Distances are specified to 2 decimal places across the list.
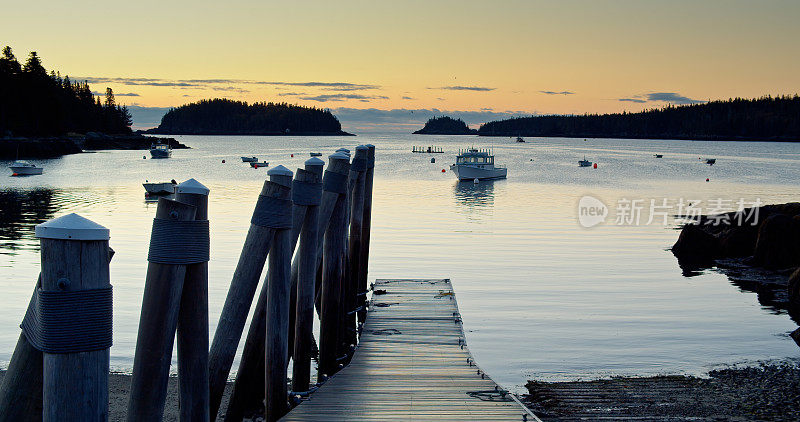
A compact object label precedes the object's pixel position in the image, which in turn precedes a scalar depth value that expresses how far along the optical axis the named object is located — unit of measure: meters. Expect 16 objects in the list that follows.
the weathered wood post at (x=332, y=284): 10.12
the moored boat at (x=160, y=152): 119.94
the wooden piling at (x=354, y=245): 12.53
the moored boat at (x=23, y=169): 68.94
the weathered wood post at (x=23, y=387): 3.58
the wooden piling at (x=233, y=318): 5.98
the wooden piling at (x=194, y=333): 4.62
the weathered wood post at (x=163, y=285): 4.34
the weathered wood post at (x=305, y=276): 7.96
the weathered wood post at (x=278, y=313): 6.39
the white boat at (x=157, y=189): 48.50
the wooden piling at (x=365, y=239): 14.07
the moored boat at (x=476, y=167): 72.69
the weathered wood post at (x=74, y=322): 3.18
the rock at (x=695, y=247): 27.34
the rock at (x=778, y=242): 23.55
